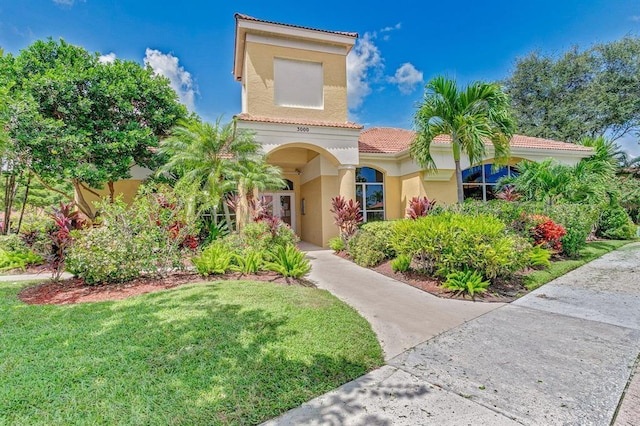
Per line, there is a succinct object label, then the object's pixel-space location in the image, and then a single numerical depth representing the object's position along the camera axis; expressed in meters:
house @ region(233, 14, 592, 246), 13.16
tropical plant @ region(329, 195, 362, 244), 12.41
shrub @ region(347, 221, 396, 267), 9.91
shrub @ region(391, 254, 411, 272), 8.44
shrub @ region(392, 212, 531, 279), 6.68
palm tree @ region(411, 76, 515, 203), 9.98
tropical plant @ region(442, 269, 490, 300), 6.48
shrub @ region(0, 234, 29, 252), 10.23
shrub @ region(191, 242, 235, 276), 7.50
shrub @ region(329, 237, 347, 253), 12.64
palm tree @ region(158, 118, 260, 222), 10.75
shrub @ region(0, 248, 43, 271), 9.71
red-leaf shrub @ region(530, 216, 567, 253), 9.47
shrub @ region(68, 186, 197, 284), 6.53
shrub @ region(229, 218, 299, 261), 9.23
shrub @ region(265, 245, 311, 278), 7.82
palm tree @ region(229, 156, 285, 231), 10.99
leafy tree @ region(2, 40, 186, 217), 10.85
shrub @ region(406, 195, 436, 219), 11.02
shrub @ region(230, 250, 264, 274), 7.94
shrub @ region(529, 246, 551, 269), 8.47
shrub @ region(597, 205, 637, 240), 14.39
